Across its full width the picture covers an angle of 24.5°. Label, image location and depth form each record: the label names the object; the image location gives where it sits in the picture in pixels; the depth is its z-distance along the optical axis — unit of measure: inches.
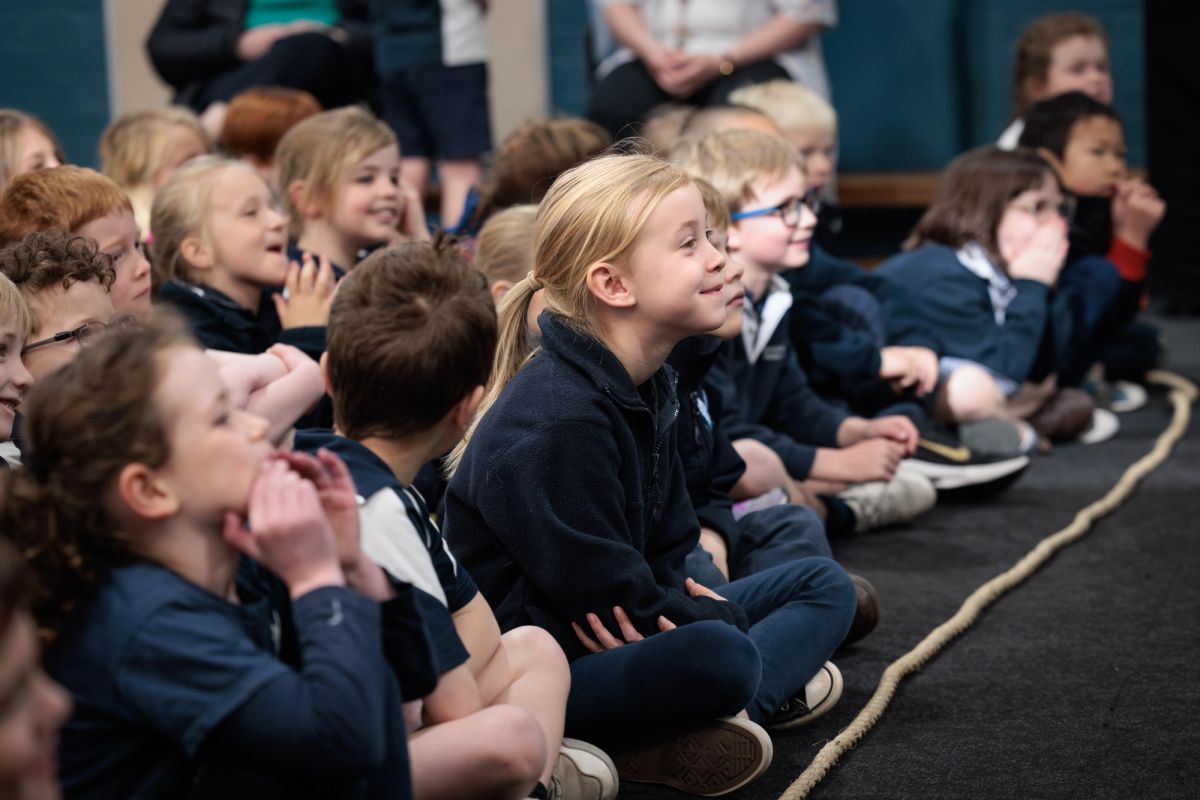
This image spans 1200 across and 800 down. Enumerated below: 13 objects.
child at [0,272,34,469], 131.0
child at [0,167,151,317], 169.3
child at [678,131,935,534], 213.7
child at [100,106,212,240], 258.7
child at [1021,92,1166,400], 301.5
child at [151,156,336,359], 204.6
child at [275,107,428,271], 233.4
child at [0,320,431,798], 89.8
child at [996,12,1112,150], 354.9
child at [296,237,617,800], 111.5
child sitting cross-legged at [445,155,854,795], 132.5
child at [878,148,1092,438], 268.6
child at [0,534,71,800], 72.0
